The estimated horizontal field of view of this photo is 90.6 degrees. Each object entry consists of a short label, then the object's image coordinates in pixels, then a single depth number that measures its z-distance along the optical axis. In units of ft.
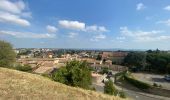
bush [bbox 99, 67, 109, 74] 97.55
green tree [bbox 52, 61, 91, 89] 30.26
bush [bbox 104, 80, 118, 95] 39.21
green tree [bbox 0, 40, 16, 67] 51.22
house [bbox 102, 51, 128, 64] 139.80
